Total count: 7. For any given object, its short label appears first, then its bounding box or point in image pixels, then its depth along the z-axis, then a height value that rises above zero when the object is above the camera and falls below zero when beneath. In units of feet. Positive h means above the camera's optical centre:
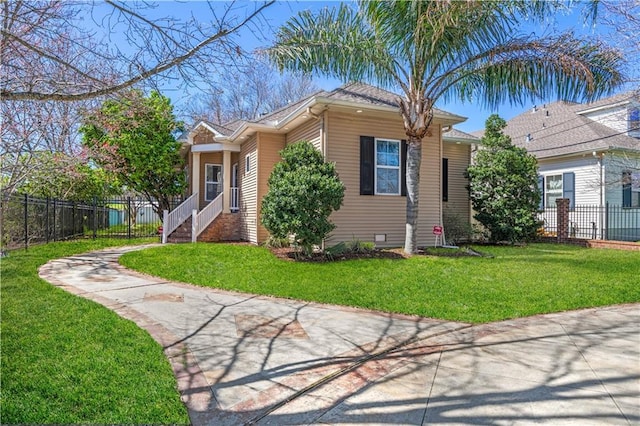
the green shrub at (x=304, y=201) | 28.89 +0.90
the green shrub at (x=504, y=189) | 41.24 +2.50
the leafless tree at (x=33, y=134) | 18.92 +4.90
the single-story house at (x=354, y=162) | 35.24 +5.07
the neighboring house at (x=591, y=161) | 50.93 +7.04
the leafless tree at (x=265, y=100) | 88.07 +26.48
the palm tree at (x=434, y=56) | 28.94 +12.43
